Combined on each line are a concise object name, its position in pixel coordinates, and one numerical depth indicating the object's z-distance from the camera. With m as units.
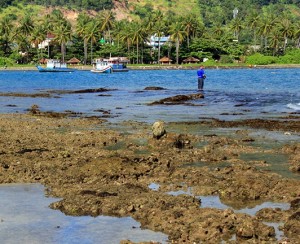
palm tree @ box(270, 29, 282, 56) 183.50
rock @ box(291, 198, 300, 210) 12.21
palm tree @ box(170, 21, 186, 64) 177.77
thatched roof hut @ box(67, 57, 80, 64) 182.75
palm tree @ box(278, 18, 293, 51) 185.99
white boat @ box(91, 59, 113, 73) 138.00
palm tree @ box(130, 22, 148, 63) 174.50
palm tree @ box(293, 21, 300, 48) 188.38
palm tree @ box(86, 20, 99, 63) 178.38
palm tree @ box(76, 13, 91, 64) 180.12
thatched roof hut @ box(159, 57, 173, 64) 182.75
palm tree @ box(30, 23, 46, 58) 184.88
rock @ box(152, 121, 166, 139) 21.03
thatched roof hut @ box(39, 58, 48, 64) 182.75
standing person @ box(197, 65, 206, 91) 56.27
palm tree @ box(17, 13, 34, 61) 186.75
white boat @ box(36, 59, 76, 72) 152.88
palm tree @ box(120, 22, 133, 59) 177.38
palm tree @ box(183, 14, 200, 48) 185.56
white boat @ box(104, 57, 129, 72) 145.38
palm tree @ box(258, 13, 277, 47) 191.25
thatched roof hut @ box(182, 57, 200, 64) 181.44
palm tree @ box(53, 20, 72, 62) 178.00
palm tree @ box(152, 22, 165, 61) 185.62
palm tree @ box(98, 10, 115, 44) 190.62
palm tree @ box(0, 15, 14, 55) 187.75
